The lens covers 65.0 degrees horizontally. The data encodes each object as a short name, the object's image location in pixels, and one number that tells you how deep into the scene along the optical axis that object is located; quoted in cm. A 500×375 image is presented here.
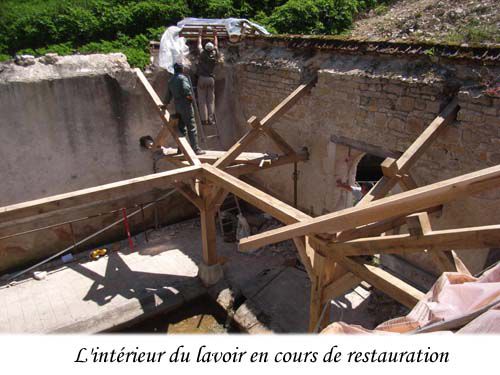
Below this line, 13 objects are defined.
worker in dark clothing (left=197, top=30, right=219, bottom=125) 669
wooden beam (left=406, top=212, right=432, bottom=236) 301
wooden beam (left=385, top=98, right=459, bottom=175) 418
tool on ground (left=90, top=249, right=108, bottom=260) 774
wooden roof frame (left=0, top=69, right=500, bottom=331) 284
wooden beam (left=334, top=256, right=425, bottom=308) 318
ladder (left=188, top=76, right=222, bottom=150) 773
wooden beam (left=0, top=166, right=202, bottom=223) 414
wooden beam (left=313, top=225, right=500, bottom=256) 270
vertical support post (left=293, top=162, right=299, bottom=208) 724
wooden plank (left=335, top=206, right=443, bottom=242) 371
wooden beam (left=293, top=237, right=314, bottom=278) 406
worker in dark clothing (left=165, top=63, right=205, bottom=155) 617
